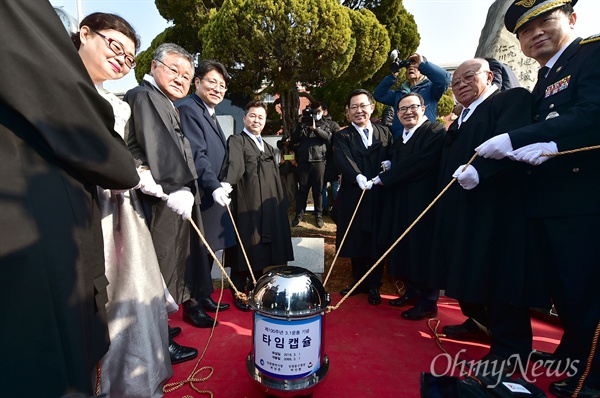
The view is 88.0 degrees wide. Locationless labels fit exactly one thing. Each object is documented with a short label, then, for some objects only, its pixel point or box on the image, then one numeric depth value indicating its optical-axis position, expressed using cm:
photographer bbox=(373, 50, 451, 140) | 397
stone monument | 596
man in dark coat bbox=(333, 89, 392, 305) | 358
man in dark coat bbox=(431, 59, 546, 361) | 220
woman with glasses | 177
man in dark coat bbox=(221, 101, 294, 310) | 346
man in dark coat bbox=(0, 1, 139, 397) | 103
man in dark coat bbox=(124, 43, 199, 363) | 209
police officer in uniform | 192
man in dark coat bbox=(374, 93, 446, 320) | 310
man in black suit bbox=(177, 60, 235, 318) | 290
